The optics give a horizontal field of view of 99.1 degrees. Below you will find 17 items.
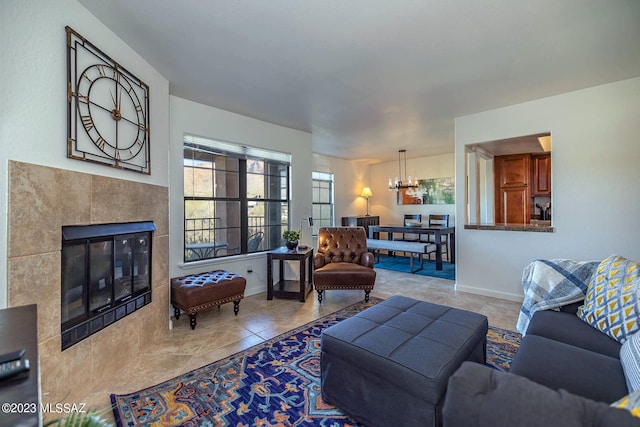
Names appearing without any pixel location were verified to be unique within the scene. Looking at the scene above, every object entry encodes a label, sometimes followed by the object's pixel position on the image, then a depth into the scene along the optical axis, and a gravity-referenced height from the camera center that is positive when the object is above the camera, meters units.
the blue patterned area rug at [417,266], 5.08 -1.16
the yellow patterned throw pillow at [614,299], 1.48 -0.53
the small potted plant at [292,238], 3.95 -0.37
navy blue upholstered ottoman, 1.31 -0.79
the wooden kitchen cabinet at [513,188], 5.37 +0.46
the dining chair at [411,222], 6.95 -0.26
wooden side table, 3.65 -0.88
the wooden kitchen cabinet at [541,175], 5.25 +0.70
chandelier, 6.11 +0.94
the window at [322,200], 6.93 +0.32
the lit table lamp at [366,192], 7.68 +0.55
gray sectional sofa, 0.61 -0.50
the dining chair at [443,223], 6.39 -0.27
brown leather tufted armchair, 3.50 -0.72
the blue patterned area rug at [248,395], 1.58 -1.19
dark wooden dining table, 5.36 -0.42
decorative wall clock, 1.77 +0.78
